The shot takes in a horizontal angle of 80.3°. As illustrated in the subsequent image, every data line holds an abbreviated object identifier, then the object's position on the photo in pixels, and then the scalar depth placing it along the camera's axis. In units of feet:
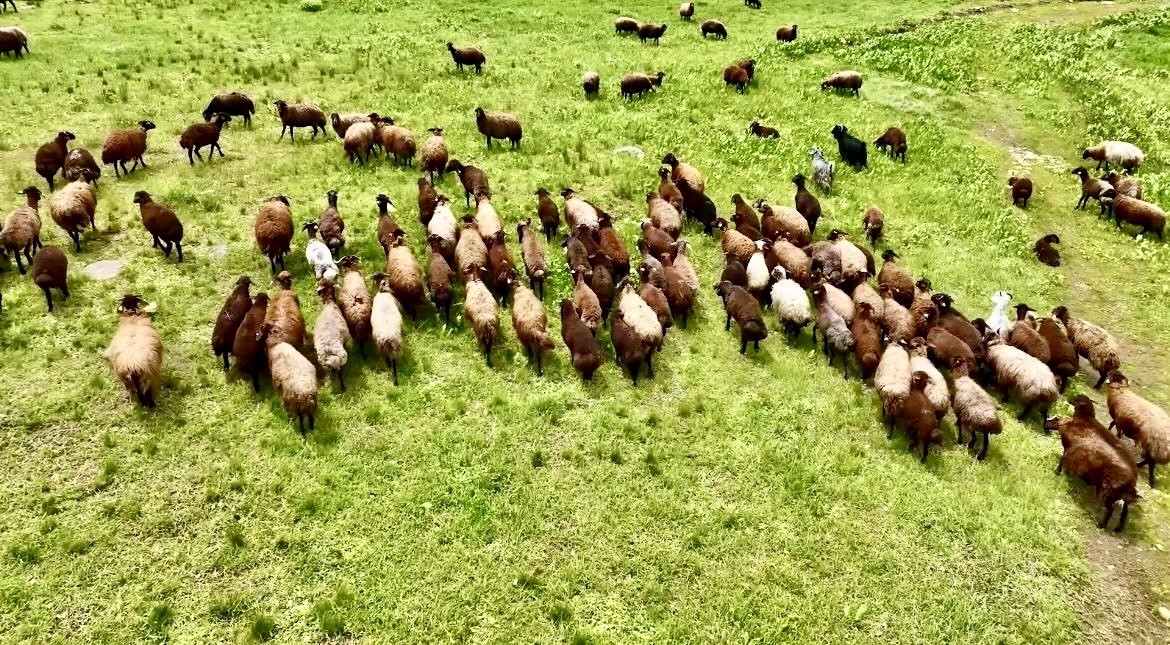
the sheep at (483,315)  44.14
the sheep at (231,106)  72.38
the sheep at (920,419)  38.09
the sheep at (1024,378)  41.37
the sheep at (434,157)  64.13
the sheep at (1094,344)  45.47
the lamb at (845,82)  91.20
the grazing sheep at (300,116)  70.18
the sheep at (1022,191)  66.90
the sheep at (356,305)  43.80
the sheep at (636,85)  85.30
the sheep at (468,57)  91.56
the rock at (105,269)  49.14
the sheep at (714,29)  112.68
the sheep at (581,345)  42.52
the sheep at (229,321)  41.24
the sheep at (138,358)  37.81
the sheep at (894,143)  73.87
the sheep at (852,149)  71.41
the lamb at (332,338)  40.75
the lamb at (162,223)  50.14
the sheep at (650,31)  107.86
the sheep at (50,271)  44.50
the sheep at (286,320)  41.45
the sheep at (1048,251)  59.31
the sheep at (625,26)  111.42
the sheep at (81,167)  56.44
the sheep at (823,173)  67.67
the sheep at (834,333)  45.06
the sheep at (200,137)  63.57
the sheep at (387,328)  41.88
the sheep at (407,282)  46.65
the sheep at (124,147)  60.95
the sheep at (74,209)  50.62
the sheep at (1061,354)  44.42
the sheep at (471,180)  60.54
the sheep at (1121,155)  74.38
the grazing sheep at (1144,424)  37.68
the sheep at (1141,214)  63.05
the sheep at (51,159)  57.77
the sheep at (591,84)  86.22
